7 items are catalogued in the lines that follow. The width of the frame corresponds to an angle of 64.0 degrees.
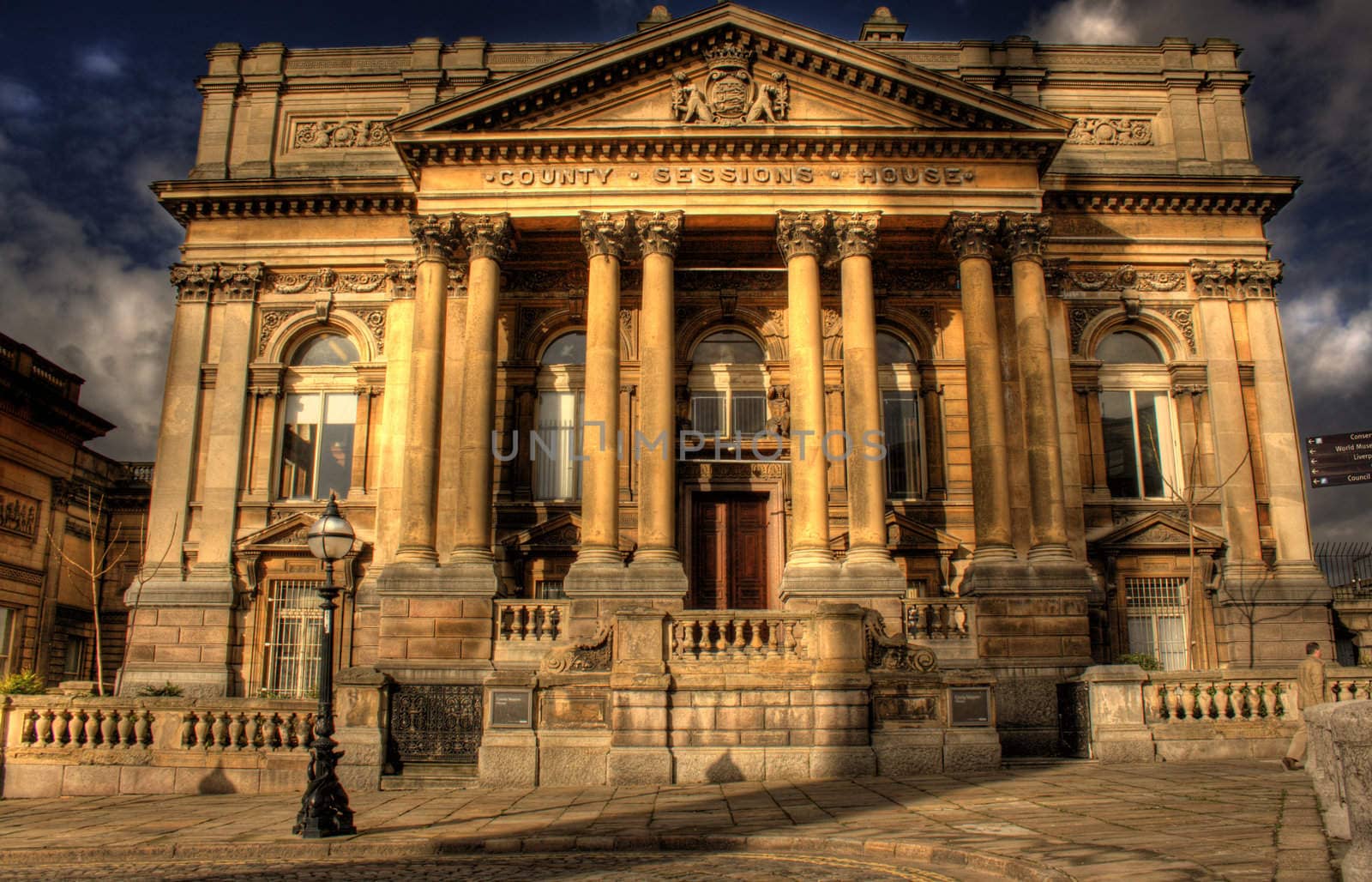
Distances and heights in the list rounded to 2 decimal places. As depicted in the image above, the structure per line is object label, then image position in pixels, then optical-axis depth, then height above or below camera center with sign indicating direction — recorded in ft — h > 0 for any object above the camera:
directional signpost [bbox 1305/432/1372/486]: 88.38 +16.71
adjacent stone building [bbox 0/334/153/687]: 100.12 +14.55
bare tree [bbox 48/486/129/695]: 107.24 +12.57
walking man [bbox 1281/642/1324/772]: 50.75 -0.50
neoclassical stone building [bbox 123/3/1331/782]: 73.05 +23.28
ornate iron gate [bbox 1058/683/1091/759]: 58.54 -2.73
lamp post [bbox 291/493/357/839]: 39.06 -3.25
